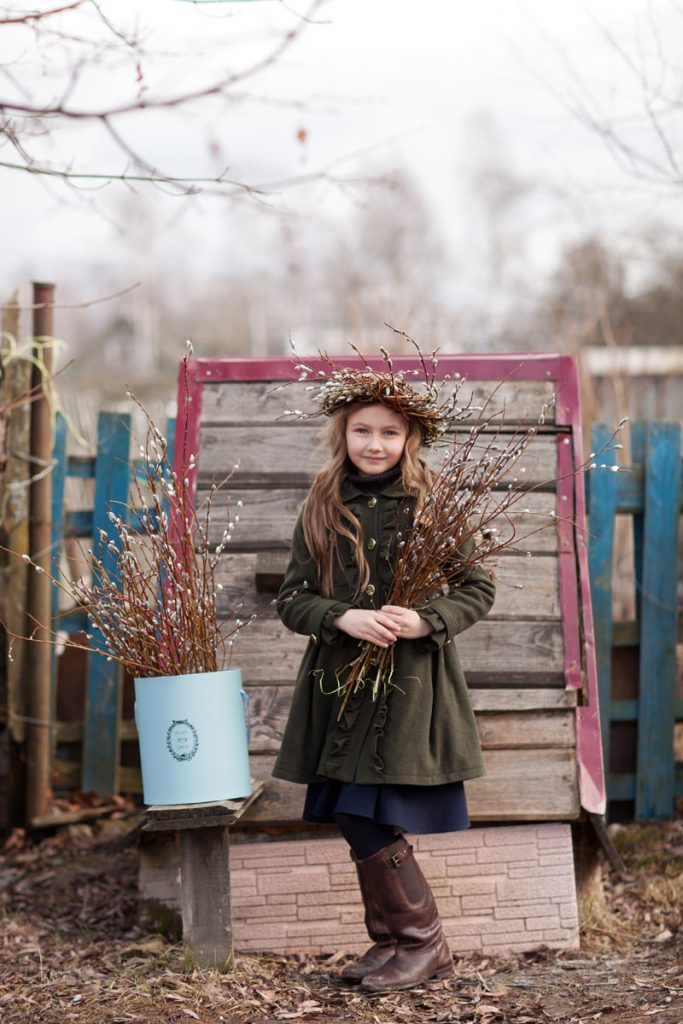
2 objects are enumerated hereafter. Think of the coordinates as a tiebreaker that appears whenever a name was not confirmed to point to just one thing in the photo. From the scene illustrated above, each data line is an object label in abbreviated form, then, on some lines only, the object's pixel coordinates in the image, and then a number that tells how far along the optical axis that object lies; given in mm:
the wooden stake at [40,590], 5480
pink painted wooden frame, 4238
